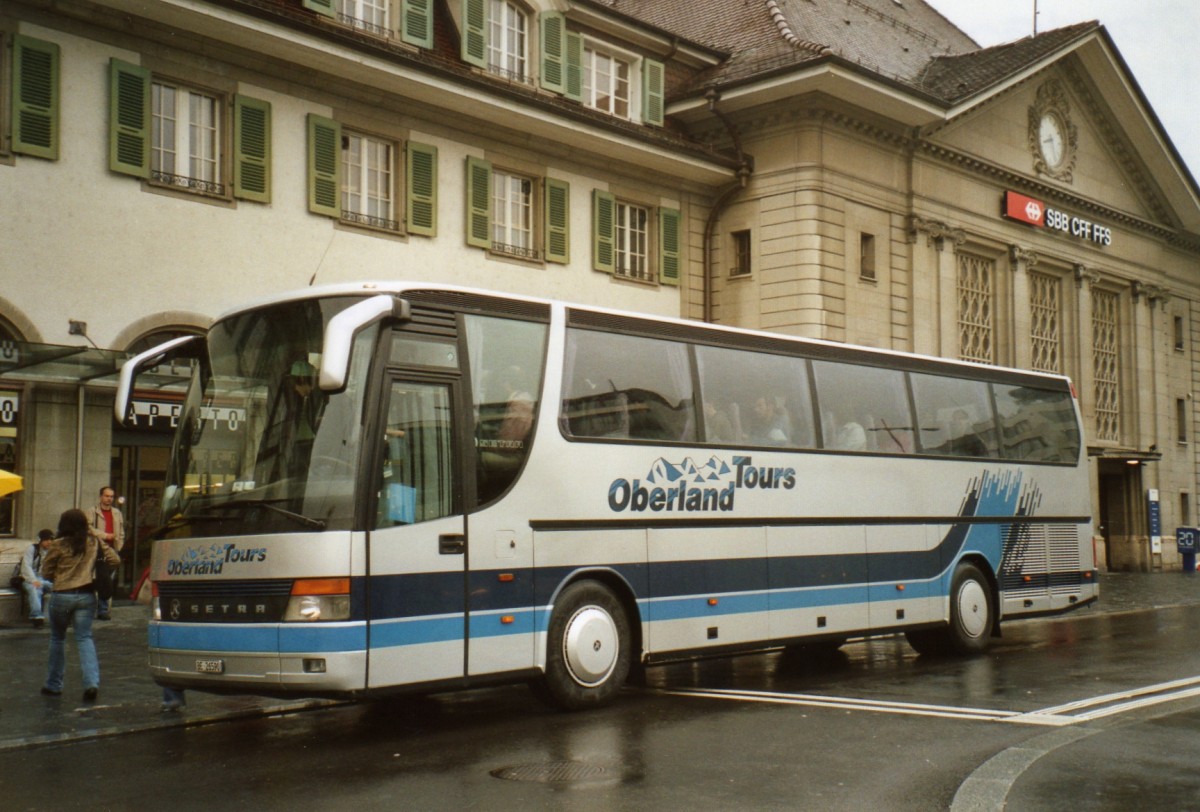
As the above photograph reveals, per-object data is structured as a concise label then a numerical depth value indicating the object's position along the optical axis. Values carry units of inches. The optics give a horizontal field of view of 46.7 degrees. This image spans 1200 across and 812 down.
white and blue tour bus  375.9
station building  730.8
